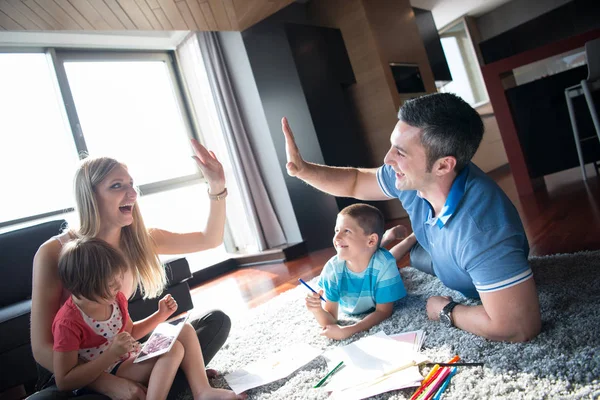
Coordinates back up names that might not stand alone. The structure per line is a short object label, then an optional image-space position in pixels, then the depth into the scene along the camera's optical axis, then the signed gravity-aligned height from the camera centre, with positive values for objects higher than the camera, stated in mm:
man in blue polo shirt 1128 -168
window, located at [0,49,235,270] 3326 +1153
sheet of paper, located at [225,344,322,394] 1338 -473
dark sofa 1937 -120
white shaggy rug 970 -504
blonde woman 1281 +40
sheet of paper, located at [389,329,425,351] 1277 -481
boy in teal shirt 1600 -314
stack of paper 1107 -483
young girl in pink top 1168 -166
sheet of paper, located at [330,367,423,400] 1081 -494
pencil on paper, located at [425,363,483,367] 1101 -499
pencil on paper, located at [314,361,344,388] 1214 -482
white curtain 3984 +828
